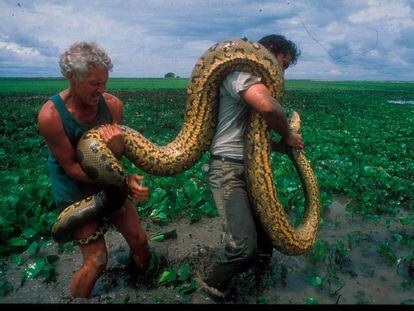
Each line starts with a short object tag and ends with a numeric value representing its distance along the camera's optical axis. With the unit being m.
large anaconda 3.37
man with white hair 2.75
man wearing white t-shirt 3.08
